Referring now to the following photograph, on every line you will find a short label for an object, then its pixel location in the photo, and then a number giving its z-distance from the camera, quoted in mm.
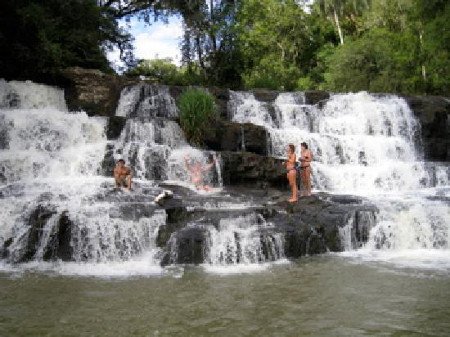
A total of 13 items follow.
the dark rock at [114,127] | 14414
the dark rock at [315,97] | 19234
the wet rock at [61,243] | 8867
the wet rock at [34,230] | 8828
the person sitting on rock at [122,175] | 10852
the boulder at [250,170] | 13266
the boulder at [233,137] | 14938
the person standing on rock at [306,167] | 11898
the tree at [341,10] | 35531
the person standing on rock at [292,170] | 11109
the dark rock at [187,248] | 8531
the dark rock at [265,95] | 19078
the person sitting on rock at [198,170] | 12273
